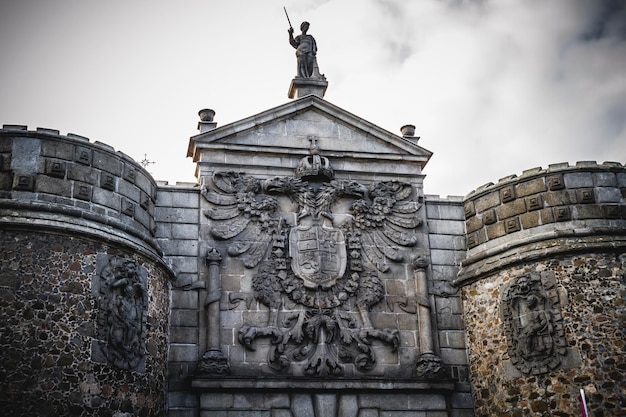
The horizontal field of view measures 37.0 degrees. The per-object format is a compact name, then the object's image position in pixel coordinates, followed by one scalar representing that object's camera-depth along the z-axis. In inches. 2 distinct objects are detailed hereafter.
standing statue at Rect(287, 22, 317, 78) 731.4
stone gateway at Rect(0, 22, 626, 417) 537.6
